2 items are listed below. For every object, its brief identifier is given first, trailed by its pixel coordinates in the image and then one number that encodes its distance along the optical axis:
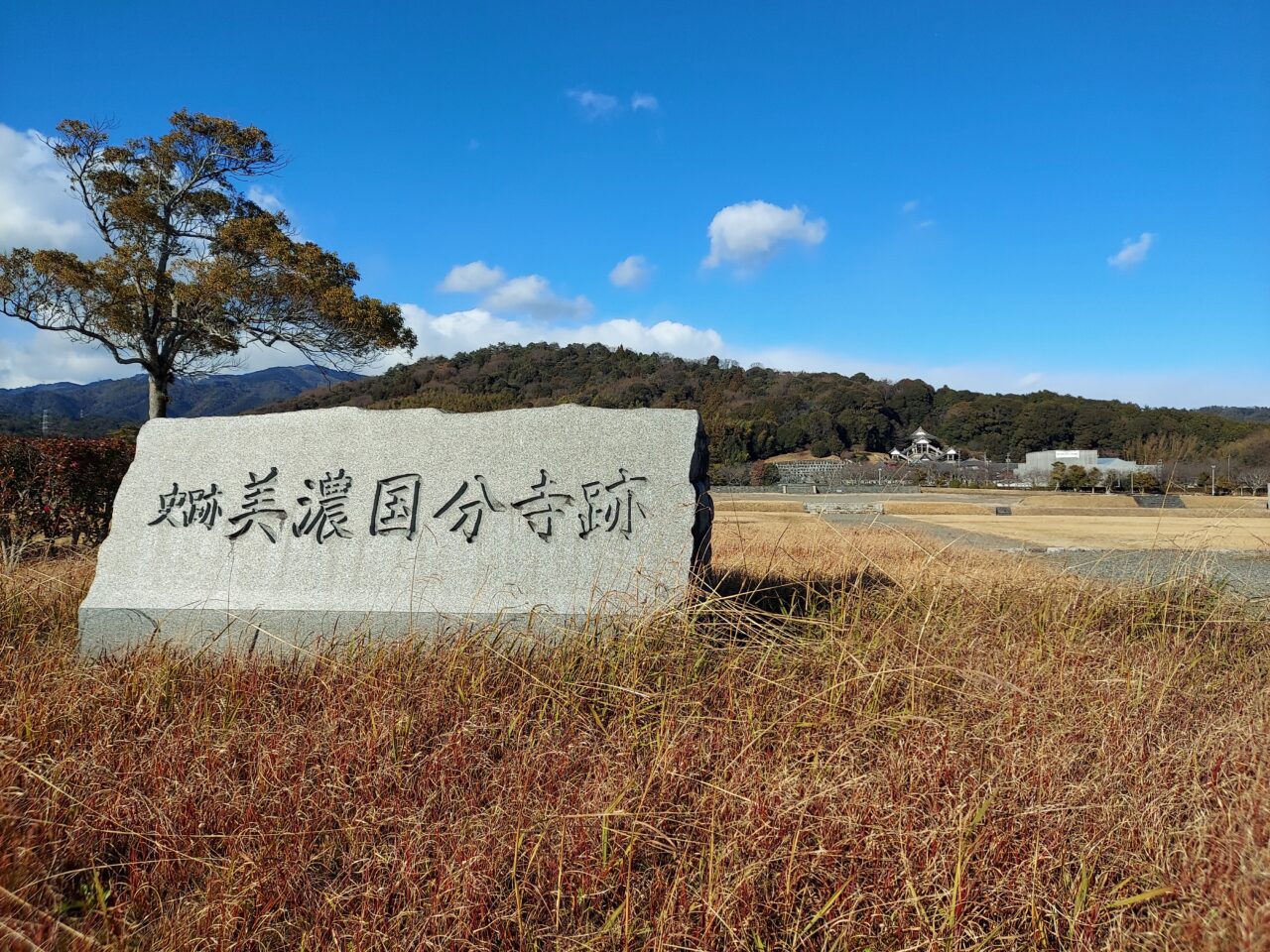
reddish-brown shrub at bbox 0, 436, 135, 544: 7.10
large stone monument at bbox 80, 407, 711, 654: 4.11
